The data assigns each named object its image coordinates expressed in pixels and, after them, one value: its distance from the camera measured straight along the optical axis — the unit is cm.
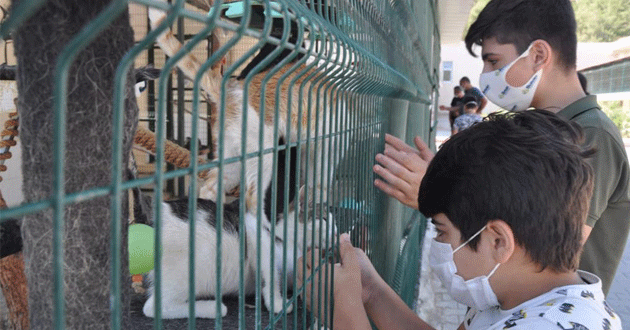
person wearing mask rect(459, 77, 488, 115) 1291
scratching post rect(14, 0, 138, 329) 73
